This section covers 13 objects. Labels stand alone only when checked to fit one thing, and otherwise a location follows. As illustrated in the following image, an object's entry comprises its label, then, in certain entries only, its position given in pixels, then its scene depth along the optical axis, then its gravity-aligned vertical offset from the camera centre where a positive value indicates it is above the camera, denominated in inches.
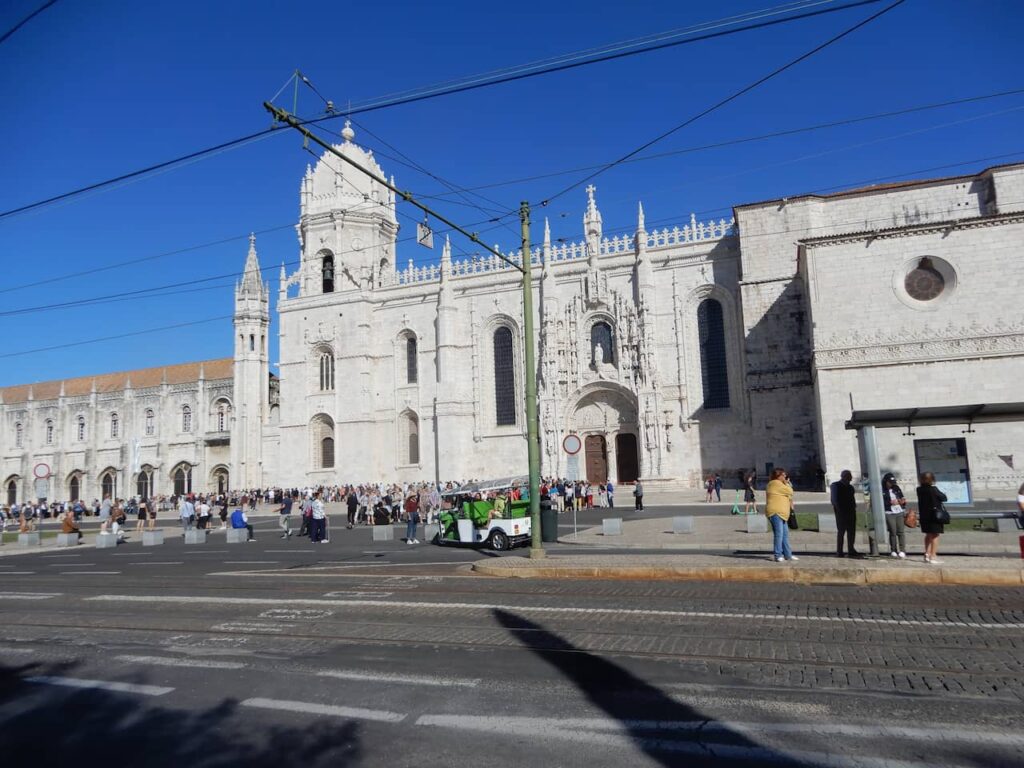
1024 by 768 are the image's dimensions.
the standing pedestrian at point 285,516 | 927.0 -52.7
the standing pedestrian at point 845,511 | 432.5 -35.0
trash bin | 672.4 -57.1
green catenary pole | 488.4 +27.9
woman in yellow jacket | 418.0 -30.5
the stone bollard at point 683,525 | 674.8 -61.9
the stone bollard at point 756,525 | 650.2 -62.8
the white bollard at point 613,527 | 689.0 -61.6
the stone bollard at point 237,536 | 907.6 -73.1
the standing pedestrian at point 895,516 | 426.9 -38.8
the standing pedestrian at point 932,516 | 392.8 -36.3
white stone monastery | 1027.9 +240.5
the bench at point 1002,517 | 479.5 -48.2
